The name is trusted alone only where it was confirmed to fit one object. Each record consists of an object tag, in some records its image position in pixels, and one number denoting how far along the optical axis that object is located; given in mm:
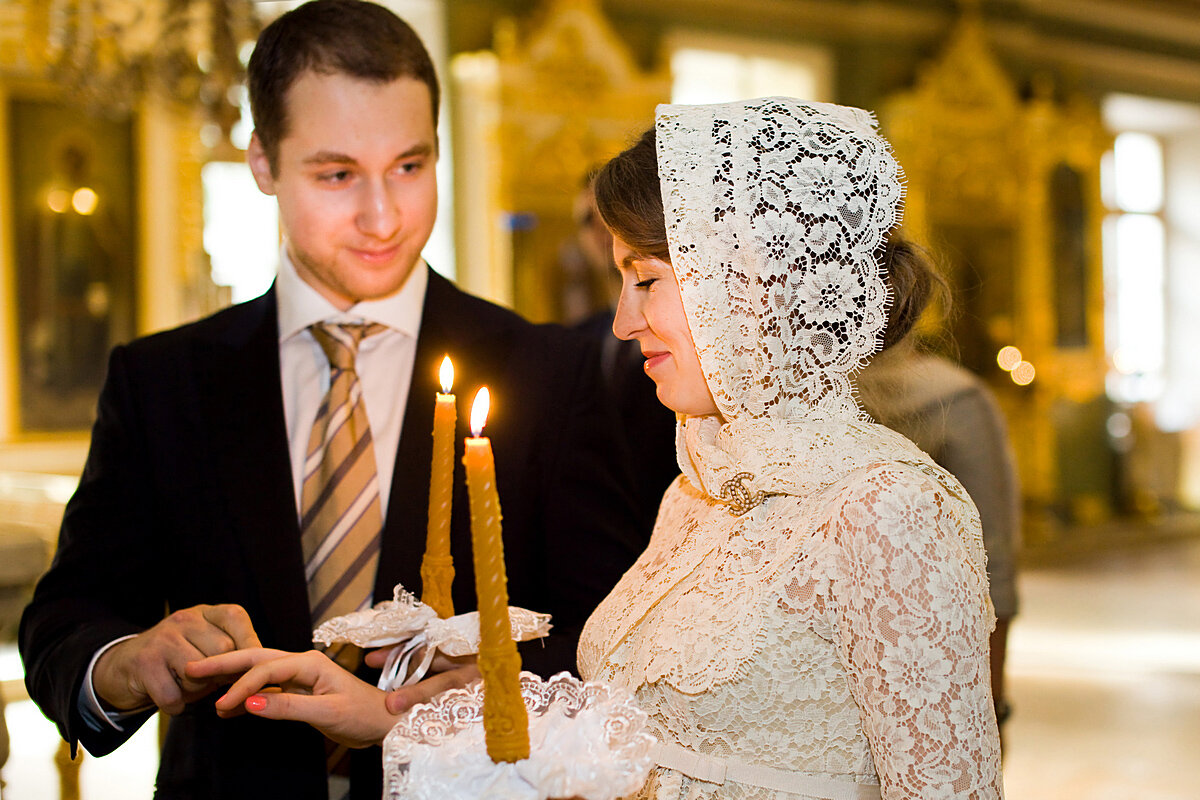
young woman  1520
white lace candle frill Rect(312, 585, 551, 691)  1440
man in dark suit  2018
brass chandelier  5281
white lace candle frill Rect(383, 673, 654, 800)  1123
